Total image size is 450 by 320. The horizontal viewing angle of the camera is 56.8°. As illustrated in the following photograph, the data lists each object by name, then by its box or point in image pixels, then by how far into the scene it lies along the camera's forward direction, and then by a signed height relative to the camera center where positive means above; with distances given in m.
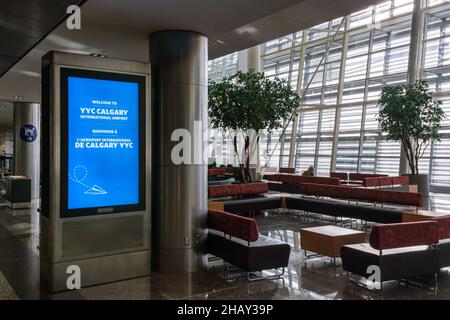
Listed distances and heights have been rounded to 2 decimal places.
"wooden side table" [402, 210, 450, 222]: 7.56 -1.11
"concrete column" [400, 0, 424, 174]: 14.16 +3.80
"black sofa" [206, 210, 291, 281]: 5.52 -1.25
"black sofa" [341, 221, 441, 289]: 5.12 -1.22
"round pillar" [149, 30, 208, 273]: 6.01 +0.17
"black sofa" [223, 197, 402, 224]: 8.95 -1.26
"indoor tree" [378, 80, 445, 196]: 13.06 +1.26
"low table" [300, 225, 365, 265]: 6.29 -1.30
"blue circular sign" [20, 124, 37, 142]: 15.48 +0.83
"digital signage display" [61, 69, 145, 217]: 5.23 +0.17
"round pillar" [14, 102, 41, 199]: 15.52 +0.67
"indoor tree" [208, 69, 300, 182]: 11.86 +1.58
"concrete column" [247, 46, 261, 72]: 18.66 +4.42
